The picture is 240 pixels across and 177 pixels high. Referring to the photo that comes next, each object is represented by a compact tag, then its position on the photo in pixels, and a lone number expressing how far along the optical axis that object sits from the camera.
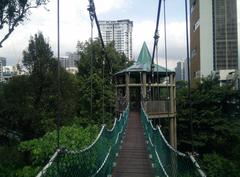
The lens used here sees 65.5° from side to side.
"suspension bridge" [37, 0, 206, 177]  2.04
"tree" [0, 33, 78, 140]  9.63
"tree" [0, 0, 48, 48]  6.28
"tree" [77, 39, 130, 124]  10.97
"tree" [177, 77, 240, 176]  7.99
